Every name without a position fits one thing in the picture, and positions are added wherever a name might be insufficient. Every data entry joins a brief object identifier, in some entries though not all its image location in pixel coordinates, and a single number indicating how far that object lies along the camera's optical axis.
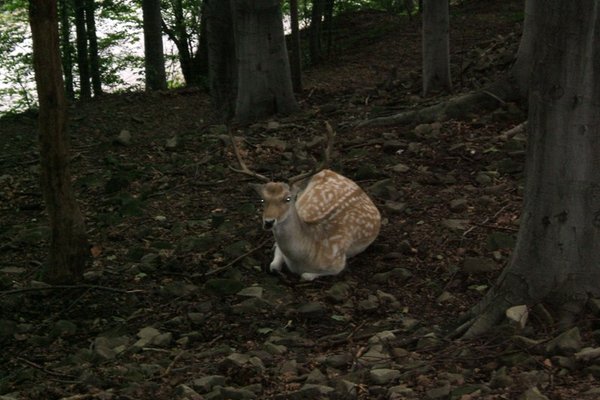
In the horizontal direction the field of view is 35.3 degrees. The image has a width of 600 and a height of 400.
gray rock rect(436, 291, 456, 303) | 6.69
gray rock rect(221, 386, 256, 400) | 5.02
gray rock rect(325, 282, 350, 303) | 6.92
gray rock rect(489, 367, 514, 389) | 4.73
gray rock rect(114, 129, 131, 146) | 11.30
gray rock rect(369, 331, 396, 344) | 5.80
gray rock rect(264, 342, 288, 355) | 5.88
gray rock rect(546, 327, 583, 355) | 5.05
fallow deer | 7.33
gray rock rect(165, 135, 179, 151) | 10.88
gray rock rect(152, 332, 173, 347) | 6.23
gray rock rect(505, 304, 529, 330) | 5.39
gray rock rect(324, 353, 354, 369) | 5.45
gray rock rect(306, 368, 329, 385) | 5.12
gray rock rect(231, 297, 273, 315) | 6.75
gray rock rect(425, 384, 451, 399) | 4.68
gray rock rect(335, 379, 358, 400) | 4.85
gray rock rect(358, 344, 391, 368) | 5.36
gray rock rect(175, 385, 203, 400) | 5.02
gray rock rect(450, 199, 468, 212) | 8.22
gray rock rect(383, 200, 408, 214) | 8.48
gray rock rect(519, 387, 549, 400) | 4.44
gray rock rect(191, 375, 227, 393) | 5.21
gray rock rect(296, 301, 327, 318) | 6.59
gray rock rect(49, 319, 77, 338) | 6.53
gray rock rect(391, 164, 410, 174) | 9.22
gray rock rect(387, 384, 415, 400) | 4.78
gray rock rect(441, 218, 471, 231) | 7.83
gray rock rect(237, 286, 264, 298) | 7.03
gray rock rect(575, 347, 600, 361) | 4.91
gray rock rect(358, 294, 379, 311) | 6.67
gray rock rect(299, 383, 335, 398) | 4.86
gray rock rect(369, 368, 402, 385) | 5.04
